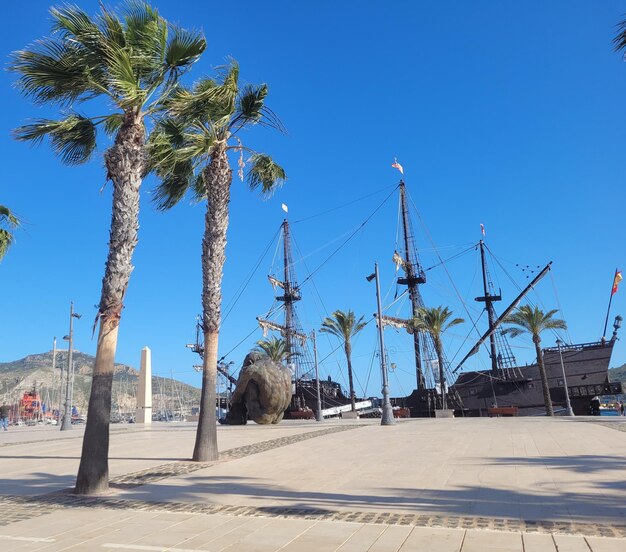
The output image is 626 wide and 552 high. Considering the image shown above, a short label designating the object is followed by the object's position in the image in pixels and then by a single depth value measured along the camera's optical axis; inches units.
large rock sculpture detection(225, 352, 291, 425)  1048.2
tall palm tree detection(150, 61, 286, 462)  471.5
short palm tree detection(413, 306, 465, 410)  1529.3
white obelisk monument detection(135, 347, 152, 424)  1614.2
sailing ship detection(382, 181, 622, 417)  1738.4
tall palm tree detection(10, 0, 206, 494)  346.3
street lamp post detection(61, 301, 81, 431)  1200.1
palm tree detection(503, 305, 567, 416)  1344.7
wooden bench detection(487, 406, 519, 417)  1358.3
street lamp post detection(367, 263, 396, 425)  957.2
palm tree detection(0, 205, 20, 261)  746.8
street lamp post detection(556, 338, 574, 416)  1284.6
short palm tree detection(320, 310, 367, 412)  1947.6
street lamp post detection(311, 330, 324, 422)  1330.0
